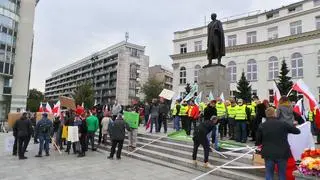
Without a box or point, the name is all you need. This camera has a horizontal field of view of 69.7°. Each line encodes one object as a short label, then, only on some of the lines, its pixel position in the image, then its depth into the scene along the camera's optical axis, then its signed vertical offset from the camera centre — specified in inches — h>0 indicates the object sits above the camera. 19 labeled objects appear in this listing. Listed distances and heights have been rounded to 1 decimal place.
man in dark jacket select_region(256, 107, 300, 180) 181.0 -25.5
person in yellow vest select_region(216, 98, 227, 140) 385.8 -4.2
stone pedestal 451.9 +58.6
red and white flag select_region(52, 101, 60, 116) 467.6 -6.2
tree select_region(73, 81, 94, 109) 1678.3 +95.3
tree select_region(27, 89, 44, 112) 2073.1 +68.3
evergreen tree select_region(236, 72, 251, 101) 1134.8 +115.2
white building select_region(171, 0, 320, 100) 1141.8 +363.5
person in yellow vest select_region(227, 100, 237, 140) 368.2 -8.4
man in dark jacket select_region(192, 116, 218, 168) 279.3 -29.7
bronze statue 478.3 +148.4
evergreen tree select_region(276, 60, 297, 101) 993.2 +127.2
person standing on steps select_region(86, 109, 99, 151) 410.4 -29.8
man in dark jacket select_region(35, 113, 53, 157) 387.3 -42.0
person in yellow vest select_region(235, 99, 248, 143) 356.2 -18.5
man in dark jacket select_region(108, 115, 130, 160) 357.8 -38.9
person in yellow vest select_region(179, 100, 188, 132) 445.1 -8.7
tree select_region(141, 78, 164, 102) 1723.0 +150.9
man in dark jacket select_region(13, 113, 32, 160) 370.0 -42.9
